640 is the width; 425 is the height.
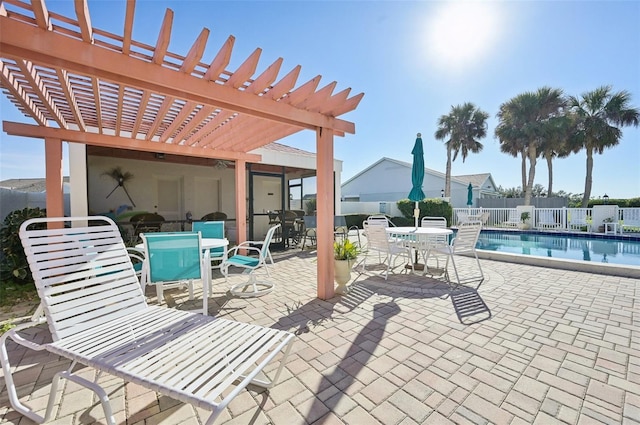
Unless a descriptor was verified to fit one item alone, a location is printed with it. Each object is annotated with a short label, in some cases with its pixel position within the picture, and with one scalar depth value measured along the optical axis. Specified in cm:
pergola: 209
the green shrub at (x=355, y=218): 1561
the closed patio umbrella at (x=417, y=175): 566
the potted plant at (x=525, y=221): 1341
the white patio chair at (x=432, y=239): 505
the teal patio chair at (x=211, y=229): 500
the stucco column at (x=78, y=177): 515
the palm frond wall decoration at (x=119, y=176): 881
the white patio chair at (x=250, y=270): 394
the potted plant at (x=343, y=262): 404
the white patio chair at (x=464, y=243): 468
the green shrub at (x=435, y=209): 1428
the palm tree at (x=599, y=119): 1578
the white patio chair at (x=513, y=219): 1399
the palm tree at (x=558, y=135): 1639
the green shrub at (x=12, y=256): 439
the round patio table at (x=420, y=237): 490
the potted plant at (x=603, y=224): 1170
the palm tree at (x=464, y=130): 1936
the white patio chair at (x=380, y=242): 471
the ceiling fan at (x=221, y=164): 890
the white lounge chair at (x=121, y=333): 140
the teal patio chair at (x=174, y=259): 306
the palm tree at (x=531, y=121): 1681
